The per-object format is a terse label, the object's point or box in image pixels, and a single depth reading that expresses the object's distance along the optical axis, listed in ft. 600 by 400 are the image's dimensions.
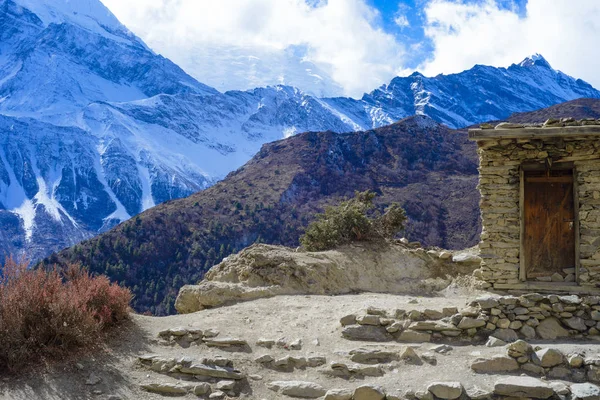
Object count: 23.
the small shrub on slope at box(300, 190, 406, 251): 41.83
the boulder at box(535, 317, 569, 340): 23.58
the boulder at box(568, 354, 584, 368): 20.49
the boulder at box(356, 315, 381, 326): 25.48
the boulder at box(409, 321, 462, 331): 24.11
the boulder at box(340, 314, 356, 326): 25.99
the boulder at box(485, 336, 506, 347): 22.84
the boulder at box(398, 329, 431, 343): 24.13
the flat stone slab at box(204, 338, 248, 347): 24.70
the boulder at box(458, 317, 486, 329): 23.89
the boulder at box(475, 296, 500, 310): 24.06
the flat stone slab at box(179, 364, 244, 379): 21.71
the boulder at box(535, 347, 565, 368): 20.74
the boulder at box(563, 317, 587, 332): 23.48
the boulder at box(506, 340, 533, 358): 21.15
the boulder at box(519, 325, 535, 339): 23.65
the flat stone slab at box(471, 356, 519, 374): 20.99
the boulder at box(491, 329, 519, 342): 23.58
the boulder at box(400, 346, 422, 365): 22.30
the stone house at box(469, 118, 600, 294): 28.78
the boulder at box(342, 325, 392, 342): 24.93
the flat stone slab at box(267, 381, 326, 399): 20.61
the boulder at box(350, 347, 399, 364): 22.59
